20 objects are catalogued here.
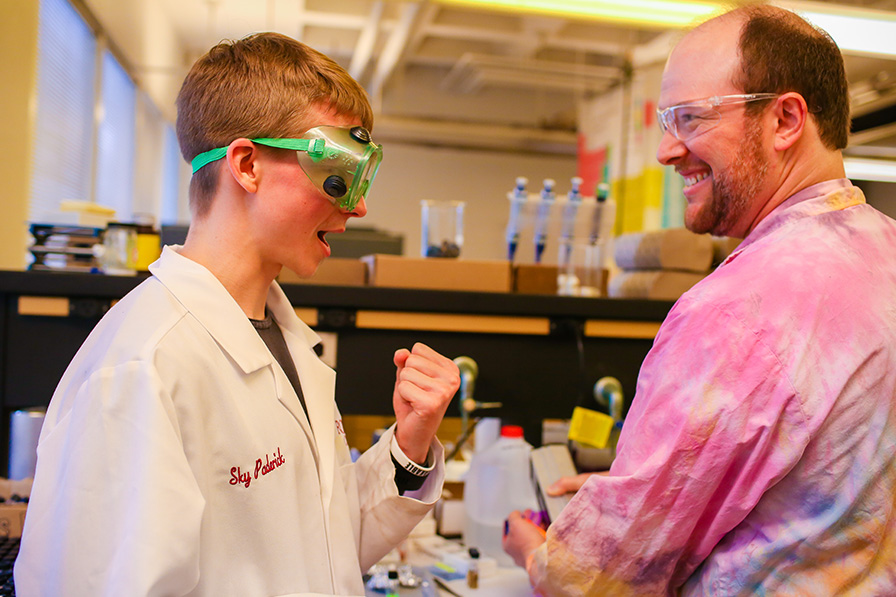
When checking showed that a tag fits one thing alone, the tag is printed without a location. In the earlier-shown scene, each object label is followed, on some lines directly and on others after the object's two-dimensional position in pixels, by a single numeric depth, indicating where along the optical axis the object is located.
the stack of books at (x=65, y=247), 2.02
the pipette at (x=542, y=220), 2.49
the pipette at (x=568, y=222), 2.49
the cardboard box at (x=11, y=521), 1.56
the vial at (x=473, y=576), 1.67
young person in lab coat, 0.88
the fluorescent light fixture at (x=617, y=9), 3.28
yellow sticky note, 1.91
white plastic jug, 1.95
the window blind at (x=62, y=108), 4.19
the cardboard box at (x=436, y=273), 2.05
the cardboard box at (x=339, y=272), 2.10
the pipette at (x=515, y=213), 2.45
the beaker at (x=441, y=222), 2.46
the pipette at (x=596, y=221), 2.54
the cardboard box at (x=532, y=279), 2.18
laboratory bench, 1.87
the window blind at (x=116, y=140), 5.82
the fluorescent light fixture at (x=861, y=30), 3.13
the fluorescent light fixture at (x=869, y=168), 5.17
